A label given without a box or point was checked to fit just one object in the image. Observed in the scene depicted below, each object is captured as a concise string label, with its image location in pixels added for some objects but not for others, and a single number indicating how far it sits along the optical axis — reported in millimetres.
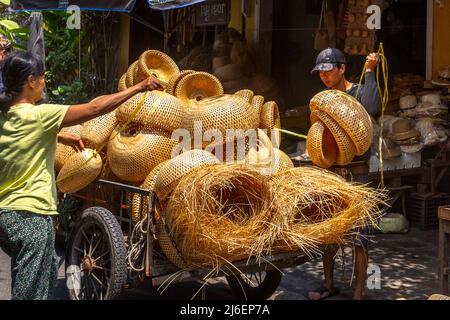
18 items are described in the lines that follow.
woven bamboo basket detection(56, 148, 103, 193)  5305
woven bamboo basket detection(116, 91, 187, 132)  5188
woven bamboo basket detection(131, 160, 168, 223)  4852
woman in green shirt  3812
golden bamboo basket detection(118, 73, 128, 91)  6600
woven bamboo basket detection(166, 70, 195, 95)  5832
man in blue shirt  5473
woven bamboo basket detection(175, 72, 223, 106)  5805
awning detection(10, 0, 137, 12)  7980
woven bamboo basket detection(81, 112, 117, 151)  5543
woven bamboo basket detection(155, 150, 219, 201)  4480
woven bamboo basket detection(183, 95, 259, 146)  5211
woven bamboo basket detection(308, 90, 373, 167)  5094
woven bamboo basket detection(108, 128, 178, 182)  5129
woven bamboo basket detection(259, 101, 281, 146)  5652
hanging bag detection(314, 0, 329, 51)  9234
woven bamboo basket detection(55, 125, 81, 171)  5812
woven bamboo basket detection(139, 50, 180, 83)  6527
